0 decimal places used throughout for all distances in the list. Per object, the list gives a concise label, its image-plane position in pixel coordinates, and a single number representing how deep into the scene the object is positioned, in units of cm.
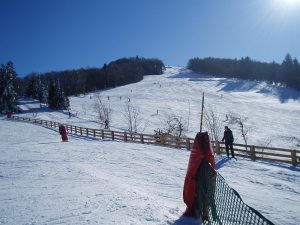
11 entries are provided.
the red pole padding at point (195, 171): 491
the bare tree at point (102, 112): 3959
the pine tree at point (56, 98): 5175
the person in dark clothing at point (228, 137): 1241
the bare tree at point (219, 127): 3372
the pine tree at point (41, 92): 5699
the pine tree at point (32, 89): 6334
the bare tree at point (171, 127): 2991
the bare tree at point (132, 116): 3764
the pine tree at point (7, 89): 4624
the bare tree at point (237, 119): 3935
